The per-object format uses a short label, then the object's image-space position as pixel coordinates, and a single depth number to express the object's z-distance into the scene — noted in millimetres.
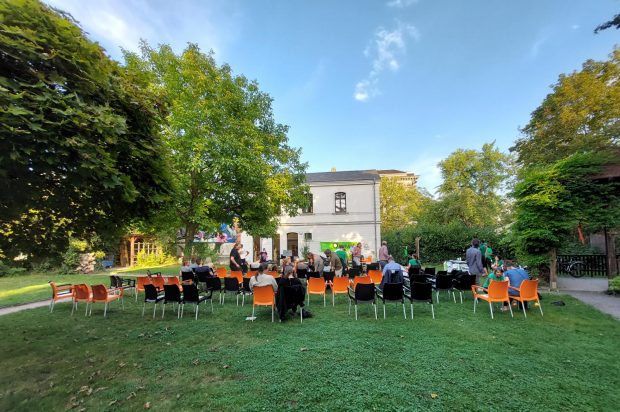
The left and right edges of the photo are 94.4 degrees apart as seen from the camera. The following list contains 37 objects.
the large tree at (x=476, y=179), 29875
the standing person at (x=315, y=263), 10391
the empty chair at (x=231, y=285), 8477
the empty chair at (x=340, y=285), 8406
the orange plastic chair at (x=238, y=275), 9655
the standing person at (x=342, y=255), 12538
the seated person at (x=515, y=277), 7059
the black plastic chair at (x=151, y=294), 7422
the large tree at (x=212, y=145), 11023
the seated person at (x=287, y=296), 6715
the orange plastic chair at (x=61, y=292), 8055
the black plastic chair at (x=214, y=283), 8703
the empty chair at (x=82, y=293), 7704
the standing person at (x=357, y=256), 14163
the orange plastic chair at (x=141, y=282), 9352
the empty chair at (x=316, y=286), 8216
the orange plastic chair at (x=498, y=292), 6711
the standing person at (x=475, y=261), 9758
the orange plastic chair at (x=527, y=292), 6727
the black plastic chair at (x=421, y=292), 6828
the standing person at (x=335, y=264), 10427
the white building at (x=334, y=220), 24453
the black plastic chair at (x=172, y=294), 7168
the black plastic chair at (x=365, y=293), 6934
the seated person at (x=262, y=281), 7289
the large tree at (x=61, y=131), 3029
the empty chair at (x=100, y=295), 7590
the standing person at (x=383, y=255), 12451
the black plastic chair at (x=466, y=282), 8156
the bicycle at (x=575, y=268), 13266
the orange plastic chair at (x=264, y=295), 6906
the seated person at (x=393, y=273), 7777
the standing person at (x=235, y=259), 11703
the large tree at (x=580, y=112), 16797
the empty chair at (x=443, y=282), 8367
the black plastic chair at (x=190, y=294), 7164
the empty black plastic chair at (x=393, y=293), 6789
